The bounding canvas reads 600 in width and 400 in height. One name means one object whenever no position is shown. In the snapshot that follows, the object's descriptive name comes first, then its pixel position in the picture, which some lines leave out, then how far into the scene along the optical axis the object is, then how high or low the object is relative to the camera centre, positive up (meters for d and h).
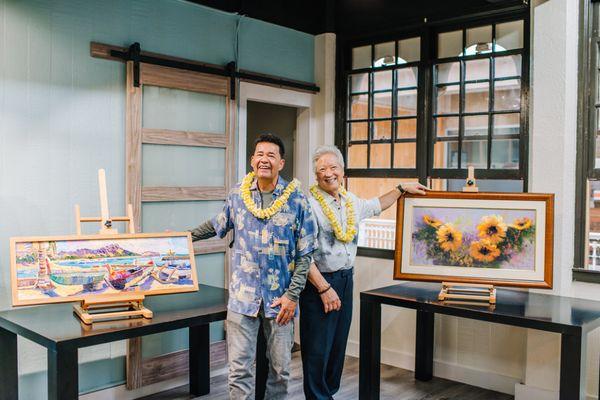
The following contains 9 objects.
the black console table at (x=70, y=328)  2.61 -0.64
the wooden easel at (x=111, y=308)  2.90 -0.59
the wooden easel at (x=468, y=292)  3.43 -0.57
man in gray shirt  3.48 -0.52
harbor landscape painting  2.88 -0.39
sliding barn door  3.97 +0.21
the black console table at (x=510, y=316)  2.94 -0.64
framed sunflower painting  3.44 -0.27
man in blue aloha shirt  2.99 -0.37
